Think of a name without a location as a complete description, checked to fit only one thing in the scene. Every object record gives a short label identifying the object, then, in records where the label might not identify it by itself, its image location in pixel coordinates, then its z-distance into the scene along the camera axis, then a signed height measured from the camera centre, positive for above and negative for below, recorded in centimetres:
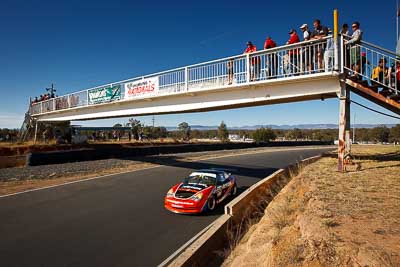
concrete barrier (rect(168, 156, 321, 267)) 558 -239
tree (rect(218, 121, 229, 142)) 8569 +62
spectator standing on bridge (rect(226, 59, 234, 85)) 1276 +296
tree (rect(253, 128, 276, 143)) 7281 -31
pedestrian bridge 1070 +226
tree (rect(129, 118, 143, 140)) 8468 +271
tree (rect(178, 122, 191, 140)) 10920 +281
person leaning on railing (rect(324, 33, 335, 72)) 1070 +304
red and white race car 930 -207
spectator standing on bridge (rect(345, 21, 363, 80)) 1043 +324
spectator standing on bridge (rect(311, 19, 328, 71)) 1104 +404
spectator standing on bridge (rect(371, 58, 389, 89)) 1031 +227
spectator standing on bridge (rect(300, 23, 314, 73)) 1118 +313
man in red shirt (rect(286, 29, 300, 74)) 1141 +328
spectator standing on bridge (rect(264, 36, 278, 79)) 1177 +294
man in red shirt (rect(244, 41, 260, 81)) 1221 +290
